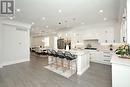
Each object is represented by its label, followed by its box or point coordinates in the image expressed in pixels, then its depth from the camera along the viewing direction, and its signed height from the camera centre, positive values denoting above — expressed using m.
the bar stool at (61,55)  3.17 -0.61
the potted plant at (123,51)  1.56 -0.21
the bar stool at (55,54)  3.48 -0.63
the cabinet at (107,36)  4.21 +0.51
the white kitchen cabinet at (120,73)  1.20 -0.60
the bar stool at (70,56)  2.89 -0.62
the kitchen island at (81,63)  2.84 -0.98
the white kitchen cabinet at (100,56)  4.10 -0.92
